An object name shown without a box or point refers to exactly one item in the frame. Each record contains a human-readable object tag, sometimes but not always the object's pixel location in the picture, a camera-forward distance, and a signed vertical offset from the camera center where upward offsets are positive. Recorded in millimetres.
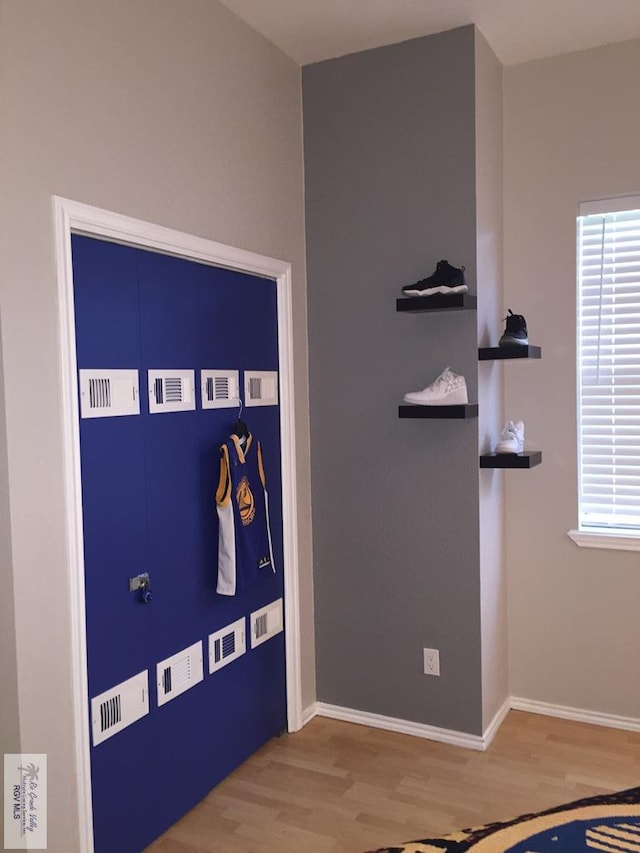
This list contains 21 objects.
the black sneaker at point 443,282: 2850 +377
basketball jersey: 2727 -488
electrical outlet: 3125 -1146
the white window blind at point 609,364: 3109 +60
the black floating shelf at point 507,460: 2949 -309
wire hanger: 2828 -167
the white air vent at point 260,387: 2937 -8
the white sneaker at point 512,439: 3002 -232
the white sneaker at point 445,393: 2902 -42
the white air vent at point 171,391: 2441 -11
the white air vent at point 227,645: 2767 -963
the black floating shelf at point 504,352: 2912 +109
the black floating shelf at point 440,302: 2834 +299
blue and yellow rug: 2355 -1442
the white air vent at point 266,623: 3016 -959
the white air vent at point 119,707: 2236 -966
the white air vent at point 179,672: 2506 -965
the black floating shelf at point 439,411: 2859 -110
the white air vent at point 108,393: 2170 -15
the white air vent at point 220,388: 2701 -7
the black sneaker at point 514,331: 2953 +192
